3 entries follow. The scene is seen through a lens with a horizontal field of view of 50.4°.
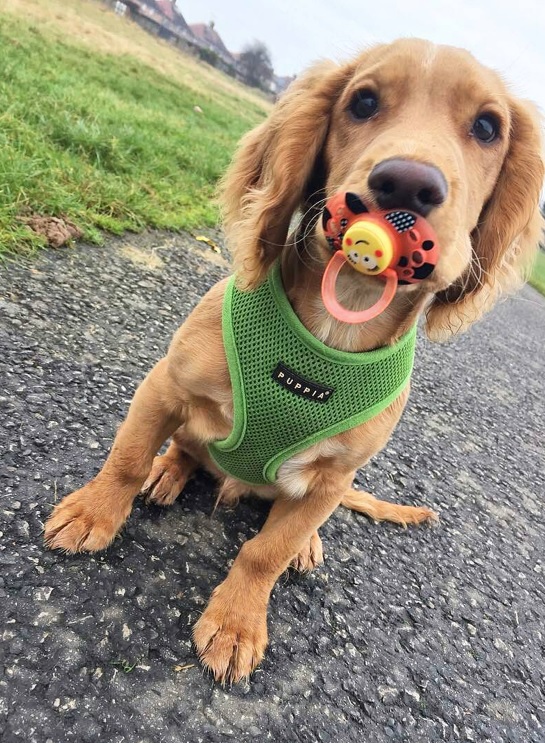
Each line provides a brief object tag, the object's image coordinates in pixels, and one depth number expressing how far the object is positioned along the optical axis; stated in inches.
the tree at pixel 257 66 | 2268.5
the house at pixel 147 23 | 1592.9
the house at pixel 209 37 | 3535.9
